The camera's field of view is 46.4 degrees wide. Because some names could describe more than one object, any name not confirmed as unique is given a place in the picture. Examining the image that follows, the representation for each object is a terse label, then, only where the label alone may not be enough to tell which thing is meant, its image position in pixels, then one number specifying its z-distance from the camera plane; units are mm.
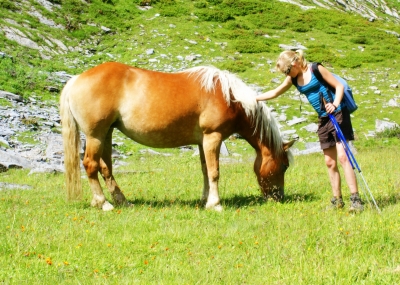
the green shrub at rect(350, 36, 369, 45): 33188
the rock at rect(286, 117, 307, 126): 18755
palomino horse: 7328
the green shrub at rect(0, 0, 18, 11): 26794
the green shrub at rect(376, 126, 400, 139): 17750
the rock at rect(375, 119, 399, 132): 18459
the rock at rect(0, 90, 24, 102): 17158
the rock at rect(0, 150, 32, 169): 12125
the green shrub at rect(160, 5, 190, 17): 33844
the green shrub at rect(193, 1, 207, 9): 36219
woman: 6613
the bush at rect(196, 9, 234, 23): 34338
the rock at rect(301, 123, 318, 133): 18244
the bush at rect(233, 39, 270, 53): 29305
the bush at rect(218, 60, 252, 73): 25656
